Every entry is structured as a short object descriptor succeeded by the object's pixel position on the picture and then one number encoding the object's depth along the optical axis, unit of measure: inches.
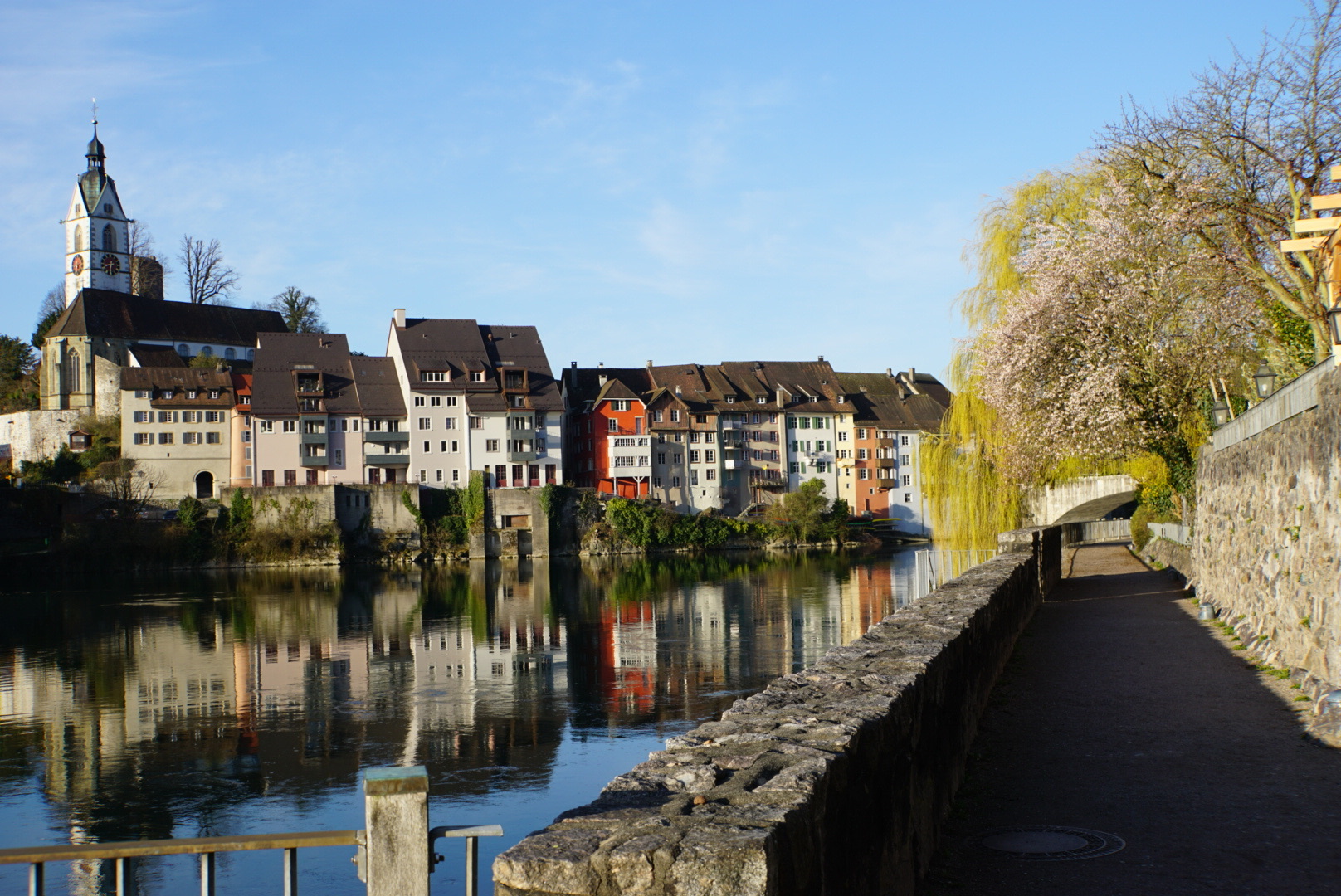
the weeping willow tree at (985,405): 1307.8
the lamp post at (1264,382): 721.0
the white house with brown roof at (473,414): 3351.4
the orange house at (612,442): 3540.8
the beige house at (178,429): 3435.0
